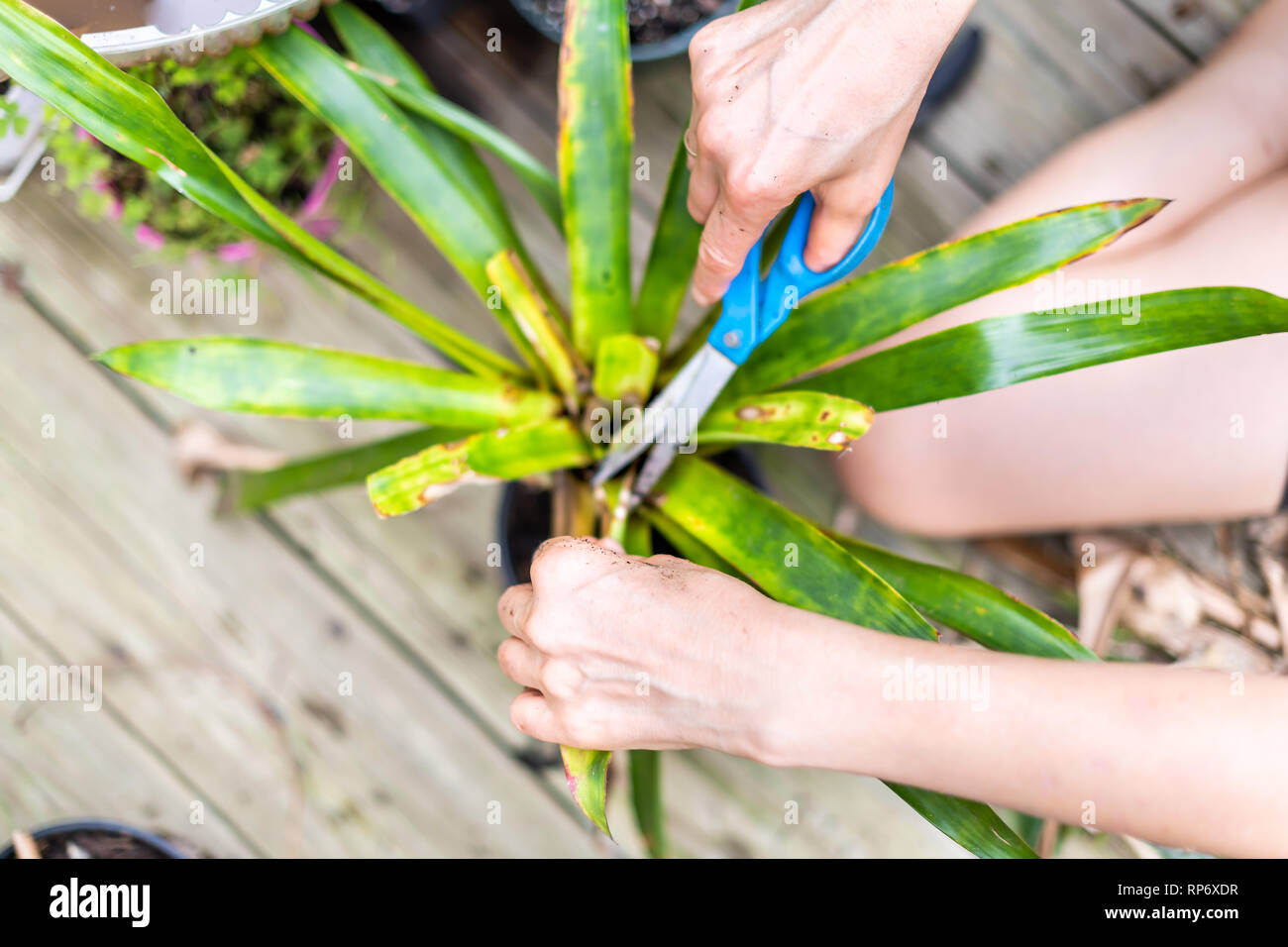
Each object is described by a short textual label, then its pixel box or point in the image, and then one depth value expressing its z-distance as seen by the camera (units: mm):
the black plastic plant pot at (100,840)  830
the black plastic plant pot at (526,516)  844
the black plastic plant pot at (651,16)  900
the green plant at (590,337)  518
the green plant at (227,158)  794
